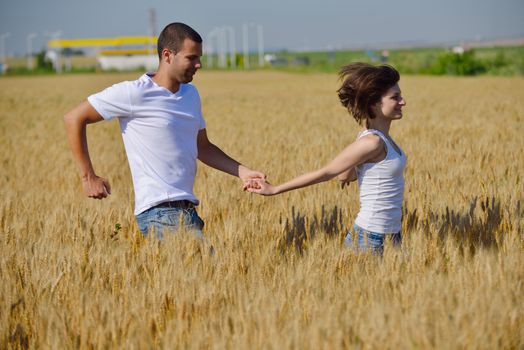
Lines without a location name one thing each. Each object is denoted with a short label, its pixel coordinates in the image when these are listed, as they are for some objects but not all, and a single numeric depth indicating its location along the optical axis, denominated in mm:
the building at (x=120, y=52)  167542
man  7280
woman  7120
